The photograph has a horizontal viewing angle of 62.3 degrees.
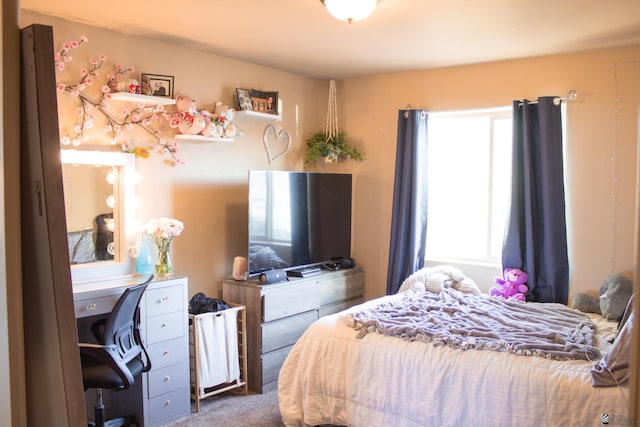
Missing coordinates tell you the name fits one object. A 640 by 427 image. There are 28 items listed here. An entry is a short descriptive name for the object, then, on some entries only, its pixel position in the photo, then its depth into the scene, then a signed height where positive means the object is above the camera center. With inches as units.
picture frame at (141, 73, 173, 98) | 137.4 +25.1
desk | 124.8 -42.9
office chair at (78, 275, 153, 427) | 104.2 -34.9
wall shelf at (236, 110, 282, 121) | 162.1 +19.3
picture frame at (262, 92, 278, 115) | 171.6 +24.5
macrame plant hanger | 197.6 +22.9
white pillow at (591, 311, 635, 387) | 88.7 -34.1
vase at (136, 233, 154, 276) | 135.0 -20.9
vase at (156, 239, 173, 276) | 136.6 -20.7
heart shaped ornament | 178.2 +12.3
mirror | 125.5 -7.5
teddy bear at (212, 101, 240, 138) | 155.0 +17.1
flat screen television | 154.9 -13.9
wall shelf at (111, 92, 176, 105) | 129.5 +20.2
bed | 94.5 -41.2
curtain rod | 151.9 +20.7
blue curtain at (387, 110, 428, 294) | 177.0 -8.1
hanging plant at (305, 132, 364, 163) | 189.5 +9.6
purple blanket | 106.6 -35.0
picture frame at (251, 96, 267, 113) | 167.6 +23.0
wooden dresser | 150.8 -41.5
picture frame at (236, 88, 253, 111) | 162.7 +23.7
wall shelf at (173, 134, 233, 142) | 145.7 +11.1
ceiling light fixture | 104.7 +33.5
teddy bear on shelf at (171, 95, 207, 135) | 145.0 +16.5
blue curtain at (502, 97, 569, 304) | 153.0 -10.3
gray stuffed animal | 131.5 -33.5
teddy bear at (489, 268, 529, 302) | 157.0 -34.3
